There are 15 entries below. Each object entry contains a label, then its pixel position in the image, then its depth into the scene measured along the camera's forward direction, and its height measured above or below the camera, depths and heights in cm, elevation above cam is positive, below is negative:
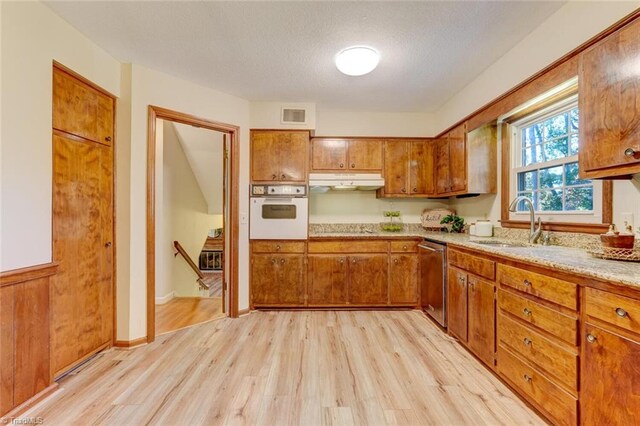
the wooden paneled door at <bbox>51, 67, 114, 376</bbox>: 193 -5
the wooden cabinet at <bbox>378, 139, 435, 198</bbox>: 365 +62
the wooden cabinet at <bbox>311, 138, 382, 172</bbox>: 365 +81
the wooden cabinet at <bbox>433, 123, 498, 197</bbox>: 287 +59
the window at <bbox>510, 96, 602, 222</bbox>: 203 +41
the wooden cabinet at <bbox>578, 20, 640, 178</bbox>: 132 +57
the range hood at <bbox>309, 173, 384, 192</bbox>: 339 +44
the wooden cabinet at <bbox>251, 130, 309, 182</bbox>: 332 +73
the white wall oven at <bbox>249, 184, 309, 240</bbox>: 327 +3
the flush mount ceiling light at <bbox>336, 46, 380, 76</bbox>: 215 +126
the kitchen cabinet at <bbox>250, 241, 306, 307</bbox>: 326 -69
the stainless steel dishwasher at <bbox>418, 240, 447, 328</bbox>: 268 -67
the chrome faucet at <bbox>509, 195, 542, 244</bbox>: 217 -10
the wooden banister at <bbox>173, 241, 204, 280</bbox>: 417 -64
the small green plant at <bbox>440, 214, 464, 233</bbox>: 344 -8
